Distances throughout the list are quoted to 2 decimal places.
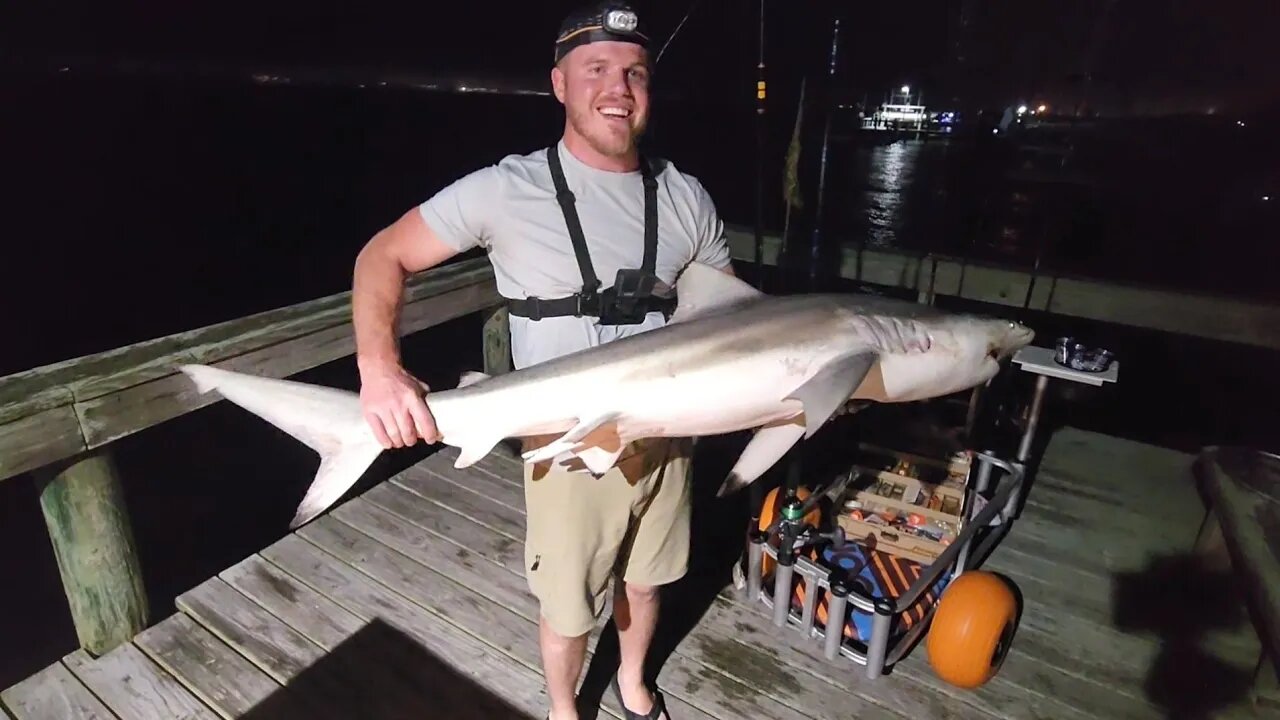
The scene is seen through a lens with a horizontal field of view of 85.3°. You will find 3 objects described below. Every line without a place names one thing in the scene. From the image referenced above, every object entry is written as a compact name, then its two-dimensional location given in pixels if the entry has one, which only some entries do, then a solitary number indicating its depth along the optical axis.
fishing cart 3.13
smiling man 2.29
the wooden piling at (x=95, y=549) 2.99
